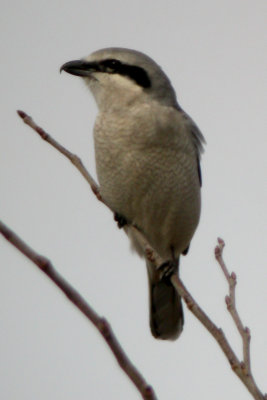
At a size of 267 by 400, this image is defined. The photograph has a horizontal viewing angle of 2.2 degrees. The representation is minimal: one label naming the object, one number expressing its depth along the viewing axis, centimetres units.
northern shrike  404
